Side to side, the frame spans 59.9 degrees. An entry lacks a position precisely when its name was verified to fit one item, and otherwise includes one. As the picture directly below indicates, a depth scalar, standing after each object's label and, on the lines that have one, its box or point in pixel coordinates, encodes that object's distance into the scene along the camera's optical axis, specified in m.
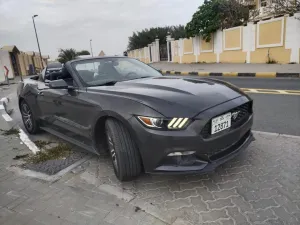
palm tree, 56.56
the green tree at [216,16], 19.05
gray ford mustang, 2.45
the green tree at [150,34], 43.78
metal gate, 28.45
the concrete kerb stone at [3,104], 8.19
